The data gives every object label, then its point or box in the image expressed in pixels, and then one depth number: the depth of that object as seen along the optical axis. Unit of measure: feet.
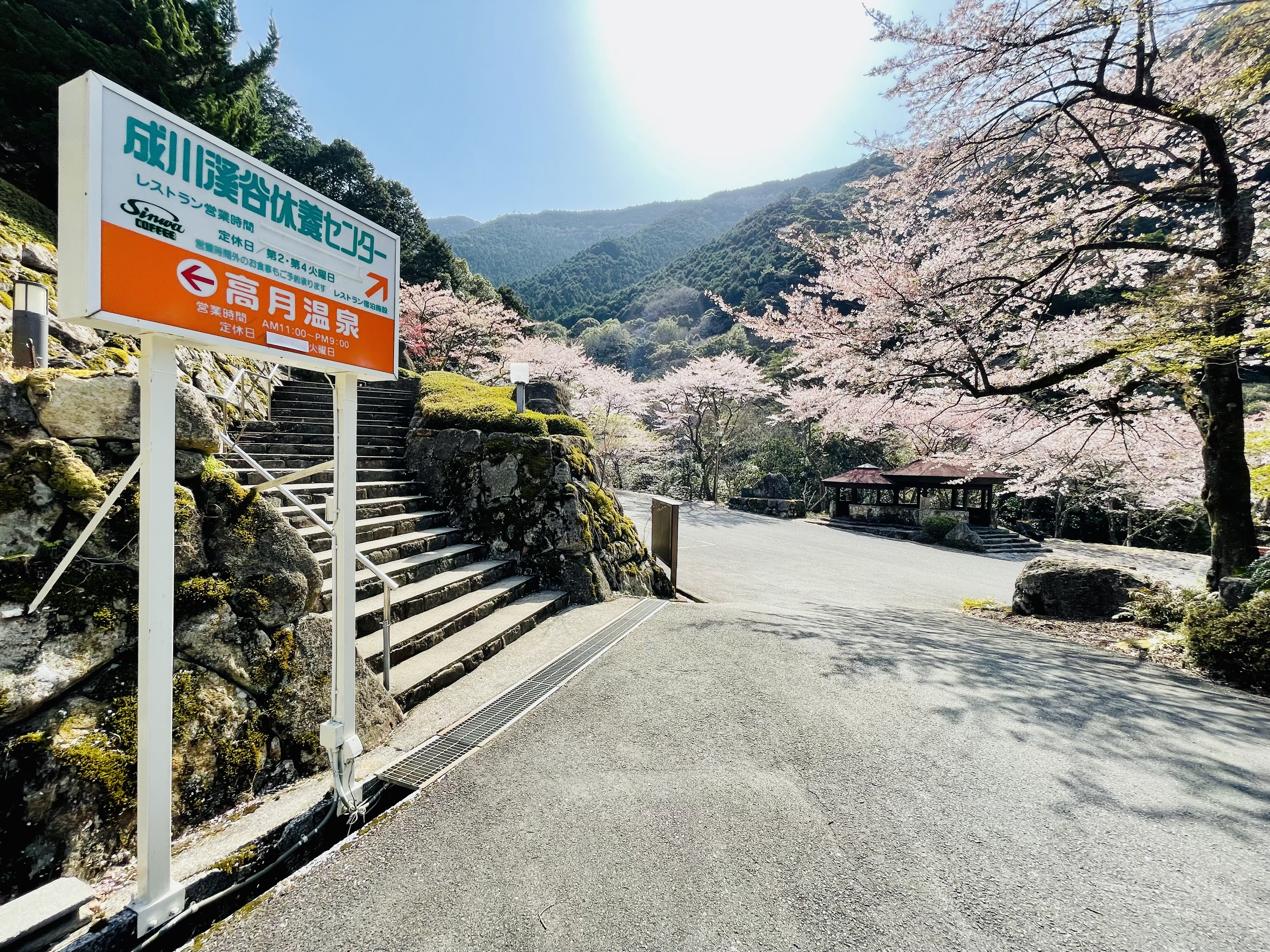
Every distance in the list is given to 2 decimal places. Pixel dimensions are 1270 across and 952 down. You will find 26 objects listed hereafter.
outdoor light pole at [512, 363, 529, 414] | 21.21
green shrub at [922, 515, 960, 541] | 53.72
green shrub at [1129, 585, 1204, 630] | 18.74
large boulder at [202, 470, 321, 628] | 7.82
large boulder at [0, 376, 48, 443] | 6.78
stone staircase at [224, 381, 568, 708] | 11.32
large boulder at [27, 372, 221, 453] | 7.06
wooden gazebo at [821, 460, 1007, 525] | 57.41
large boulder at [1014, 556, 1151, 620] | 21.36
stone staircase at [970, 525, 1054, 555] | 52.03
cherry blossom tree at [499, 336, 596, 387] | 79.15
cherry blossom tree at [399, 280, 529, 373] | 62.69
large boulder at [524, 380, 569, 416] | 27.55
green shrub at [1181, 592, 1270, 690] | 12.99
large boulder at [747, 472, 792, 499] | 71.77
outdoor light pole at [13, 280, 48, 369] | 9.27
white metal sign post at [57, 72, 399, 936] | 4.62
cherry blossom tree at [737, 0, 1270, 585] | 16.40
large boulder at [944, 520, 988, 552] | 50.57
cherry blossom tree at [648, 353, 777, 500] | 73.26
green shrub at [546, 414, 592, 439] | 23.59
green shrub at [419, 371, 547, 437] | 20.31
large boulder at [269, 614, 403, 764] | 7.72
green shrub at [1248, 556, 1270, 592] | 14.84
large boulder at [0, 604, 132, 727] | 5.51
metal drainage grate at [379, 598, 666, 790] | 8.09
